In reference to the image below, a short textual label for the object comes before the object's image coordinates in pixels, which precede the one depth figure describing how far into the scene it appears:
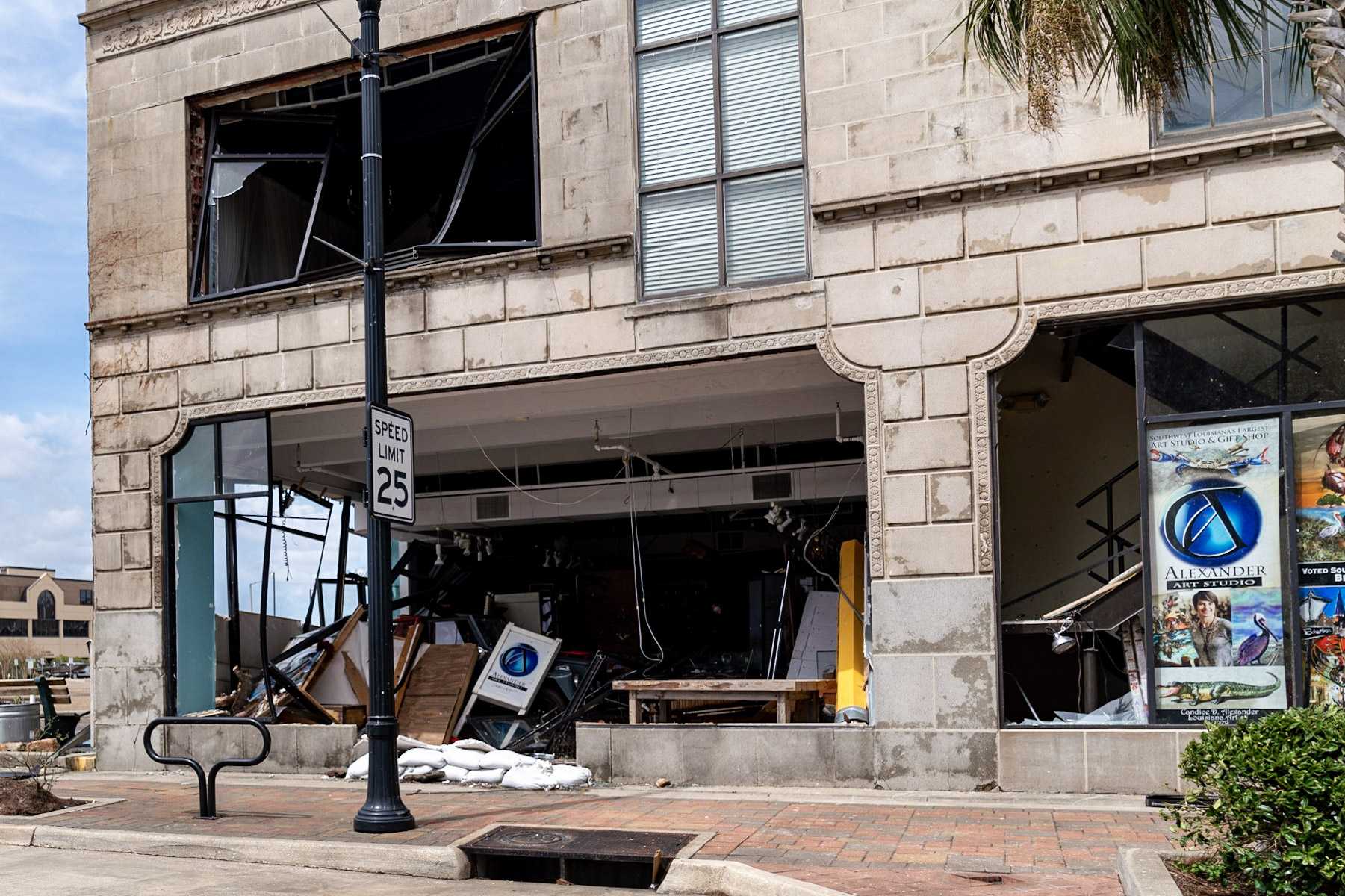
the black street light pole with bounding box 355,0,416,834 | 10.52
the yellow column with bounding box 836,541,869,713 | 13.73
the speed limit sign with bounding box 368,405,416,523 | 10.72
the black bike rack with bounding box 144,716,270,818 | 11.30
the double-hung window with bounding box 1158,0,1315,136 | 11.71
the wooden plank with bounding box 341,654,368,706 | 16.89
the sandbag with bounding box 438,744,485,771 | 13.83
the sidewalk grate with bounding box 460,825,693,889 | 9.25
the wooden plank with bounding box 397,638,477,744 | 16.56
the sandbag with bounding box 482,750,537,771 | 13.66
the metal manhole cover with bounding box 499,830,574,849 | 9.77
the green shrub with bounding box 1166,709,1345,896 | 6.58
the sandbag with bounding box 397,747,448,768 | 14.01
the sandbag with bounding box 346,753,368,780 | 14.24
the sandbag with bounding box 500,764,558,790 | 13.12
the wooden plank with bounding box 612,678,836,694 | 13.59
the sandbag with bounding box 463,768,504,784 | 13.58
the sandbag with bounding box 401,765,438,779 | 13.90
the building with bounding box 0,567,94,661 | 75.75
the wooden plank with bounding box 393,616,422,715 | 17.11
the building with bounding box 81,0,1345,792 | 11.95
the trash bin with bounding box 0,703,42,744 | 18.34
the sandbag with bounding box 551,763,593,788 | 13.09
